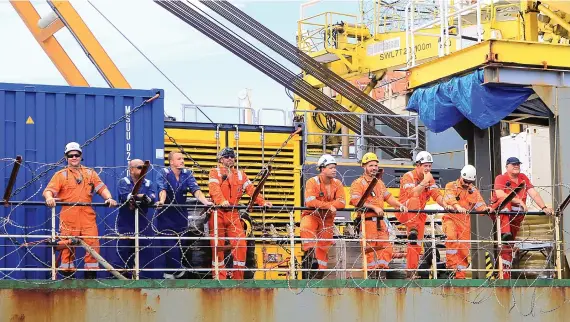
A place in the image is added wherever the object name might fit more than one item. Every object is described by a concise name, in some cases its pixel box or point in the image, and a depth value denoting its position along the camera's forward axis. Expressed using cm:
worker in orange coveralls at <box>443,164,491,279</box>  1344
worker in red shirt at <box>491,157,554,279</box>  1368
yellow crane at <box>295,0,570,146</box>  2450
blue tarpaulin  1381
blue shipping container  1254
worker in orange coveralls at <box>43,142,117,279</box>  1170
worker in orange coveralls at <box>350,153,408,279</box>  1280
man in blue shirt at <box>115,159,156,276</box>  1191
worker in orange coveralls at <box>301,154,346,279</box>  1270
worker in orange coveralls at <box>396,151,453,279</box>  1341
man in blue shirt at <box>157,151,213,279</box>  1259
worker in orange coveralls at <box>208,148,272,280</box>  1245
